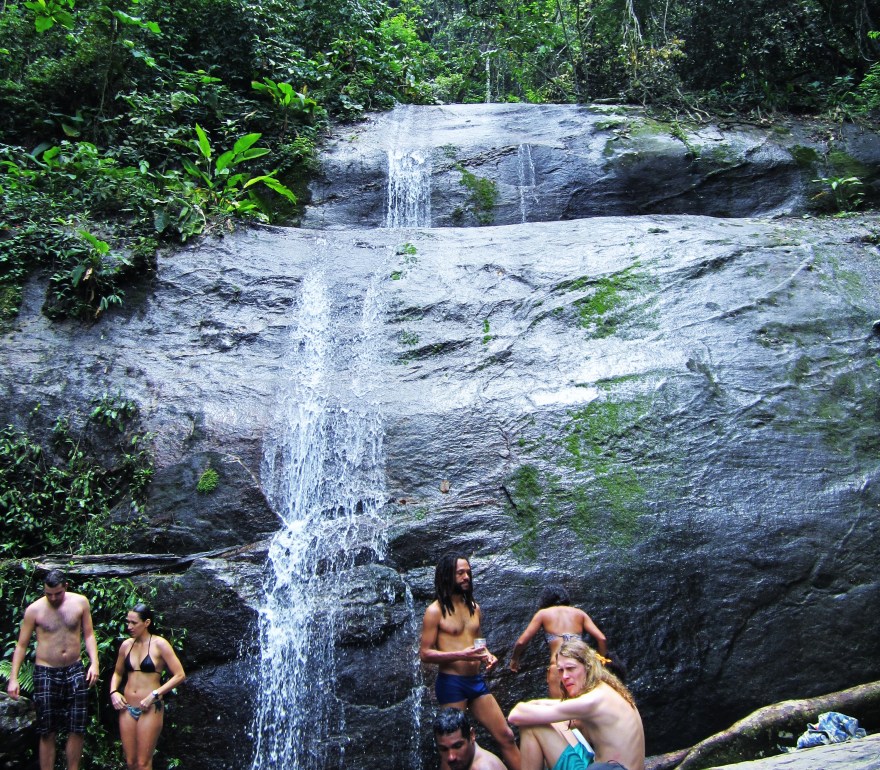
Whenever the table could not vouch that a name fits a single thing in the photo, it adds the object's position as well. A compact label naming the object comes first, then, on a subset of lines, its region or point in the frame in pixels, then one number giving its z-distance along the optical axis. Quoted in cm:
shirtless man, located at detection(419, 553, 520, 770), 503
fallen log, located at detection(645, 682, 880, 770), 507
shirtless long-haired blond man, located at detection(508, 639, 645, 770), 353
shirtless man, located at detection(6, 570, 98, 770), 550
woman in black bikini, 536
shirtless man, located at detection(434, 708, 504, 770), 381
